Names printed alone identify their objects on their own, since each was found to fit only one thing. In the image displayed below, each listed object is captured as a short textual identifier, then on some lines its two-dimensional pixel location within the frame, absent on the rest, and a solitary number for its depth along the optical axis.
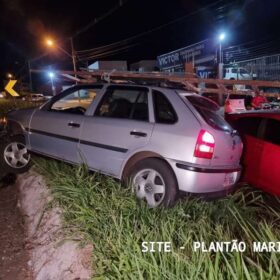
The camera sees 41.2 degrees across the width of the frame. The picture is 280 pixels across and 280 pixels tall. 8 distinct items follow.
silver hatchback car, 4.55
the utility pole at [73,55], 30.41
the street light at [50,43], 30.33
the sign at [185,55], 25.41
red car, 5.58
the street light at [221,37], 19.53
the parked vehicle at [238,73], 25.42
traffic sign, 11.68
